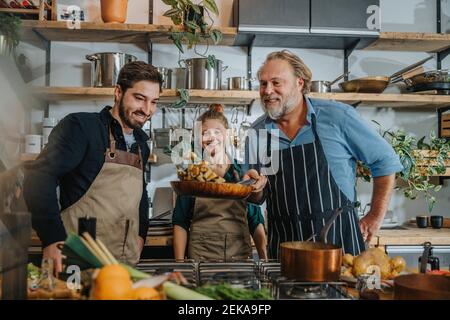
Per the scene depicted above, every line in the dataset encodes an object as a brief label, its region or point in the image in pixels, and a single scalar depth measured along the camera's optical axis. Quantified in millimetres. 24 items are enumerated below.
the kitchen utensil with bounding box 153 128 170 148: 2785
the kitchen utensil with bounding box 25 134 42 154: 2620
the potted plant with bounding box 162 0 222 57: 2697
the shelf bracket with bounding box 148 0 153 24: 3059
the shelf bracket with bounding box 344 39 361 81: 3096
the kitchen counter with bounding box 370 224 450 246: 2635
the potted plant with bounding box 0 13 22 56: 1333
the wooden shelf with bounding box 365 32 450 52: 2902
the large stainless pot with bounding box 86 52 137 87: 2676
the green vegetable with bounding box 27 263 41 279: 1109
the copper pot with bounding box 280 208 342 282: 1076
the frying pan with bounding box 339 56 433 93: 2857
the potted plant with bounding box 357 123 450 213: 2875
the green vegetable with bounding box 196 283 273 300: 942
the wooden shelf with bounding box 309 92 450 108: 2816
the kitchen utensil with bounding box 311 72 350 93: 2797
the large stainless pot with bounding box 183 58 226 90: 2744
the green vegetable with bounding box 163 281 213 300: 886
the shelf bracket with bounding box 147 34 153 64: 3031
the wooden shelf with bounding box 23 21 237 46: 2703
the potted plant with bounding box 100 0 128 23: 2736
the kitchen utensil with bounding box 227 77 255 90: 2814
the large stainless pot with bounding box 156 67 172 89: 2781
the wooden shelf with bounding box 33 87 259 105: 2664
